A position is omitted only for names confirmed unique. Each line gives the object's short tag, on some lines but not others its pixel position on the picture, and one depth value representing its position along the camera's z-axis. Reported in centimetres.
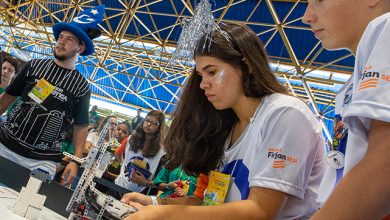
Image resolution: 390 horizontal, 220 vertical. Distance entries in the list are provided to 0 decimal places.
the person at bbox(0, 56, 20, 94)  409
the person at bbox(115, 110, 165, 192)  371
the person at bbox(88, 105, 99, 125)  833
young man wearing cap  250
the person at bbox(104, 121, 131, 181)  442
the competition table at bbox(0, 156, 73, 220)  193
